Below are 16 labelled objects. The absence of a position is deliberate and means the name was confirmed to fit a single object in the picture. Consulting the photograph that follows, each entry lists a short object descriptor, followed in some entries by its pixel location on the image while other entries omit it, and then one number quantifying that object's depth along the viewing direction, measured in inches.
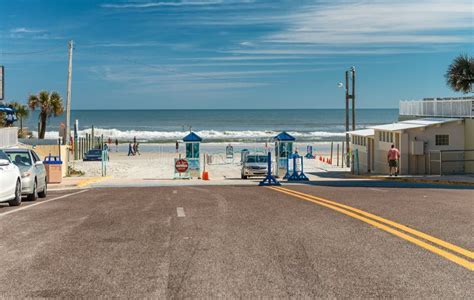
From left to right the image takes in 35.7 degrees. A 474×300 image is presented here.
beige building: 1512.1
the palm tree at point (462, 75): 1978.3
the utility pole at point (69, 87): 1977.6
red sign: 1583.4
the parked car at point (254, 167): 1742.1
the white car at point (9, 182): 686.5
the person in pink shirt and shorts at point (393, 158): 1467.8
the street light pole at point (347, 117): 2215.7
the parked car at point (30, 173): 807.7
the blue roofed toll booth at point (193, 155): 1624.0
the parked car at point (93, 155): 2807.6
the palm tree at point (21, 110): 3228.3
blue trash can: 1408.7
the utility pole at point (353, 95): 2203.5
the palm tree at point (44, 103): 3166.8
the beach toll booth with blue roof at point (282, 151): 1637.6
